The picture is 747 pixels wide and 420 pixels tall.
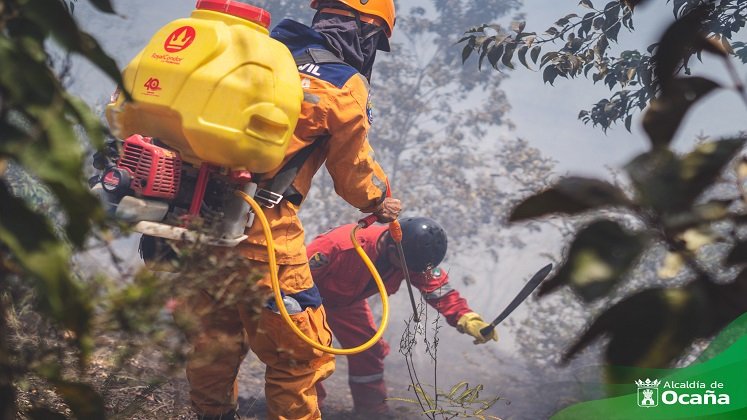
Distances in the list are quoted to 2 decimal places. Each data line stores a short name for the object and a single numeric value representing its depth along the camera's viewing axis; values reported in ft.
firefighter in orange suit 11.32
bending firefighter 14.37
